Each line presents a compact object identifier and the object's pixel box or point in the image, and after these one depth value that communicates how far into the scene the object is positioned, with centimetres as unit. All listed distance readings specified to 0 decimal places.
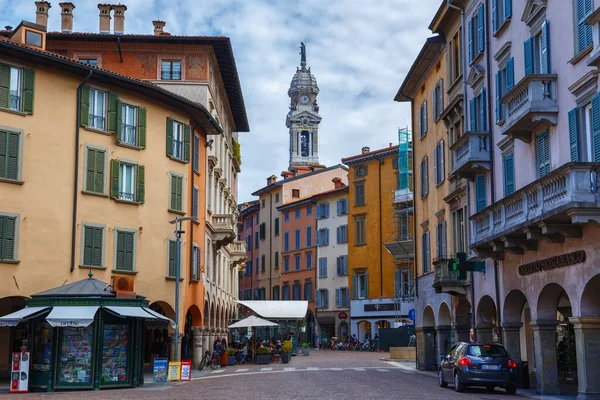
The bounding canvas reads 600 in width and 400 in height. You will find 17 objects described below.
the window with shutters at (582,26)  2083
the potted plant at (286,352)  4950
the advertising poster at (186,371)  3192
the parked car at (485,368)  2495
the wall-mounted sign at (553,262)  2179
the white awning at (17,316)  2669
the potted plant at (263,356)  4906
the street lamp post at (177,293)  3456
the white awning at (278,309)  5681
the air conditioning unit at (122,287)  2866
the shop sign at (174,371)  3160
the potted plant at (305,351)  6200
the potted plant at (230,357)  4838
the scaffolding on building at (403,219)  6575
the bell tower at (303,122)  14888
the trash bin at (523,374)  2708
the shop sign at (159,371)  3092
